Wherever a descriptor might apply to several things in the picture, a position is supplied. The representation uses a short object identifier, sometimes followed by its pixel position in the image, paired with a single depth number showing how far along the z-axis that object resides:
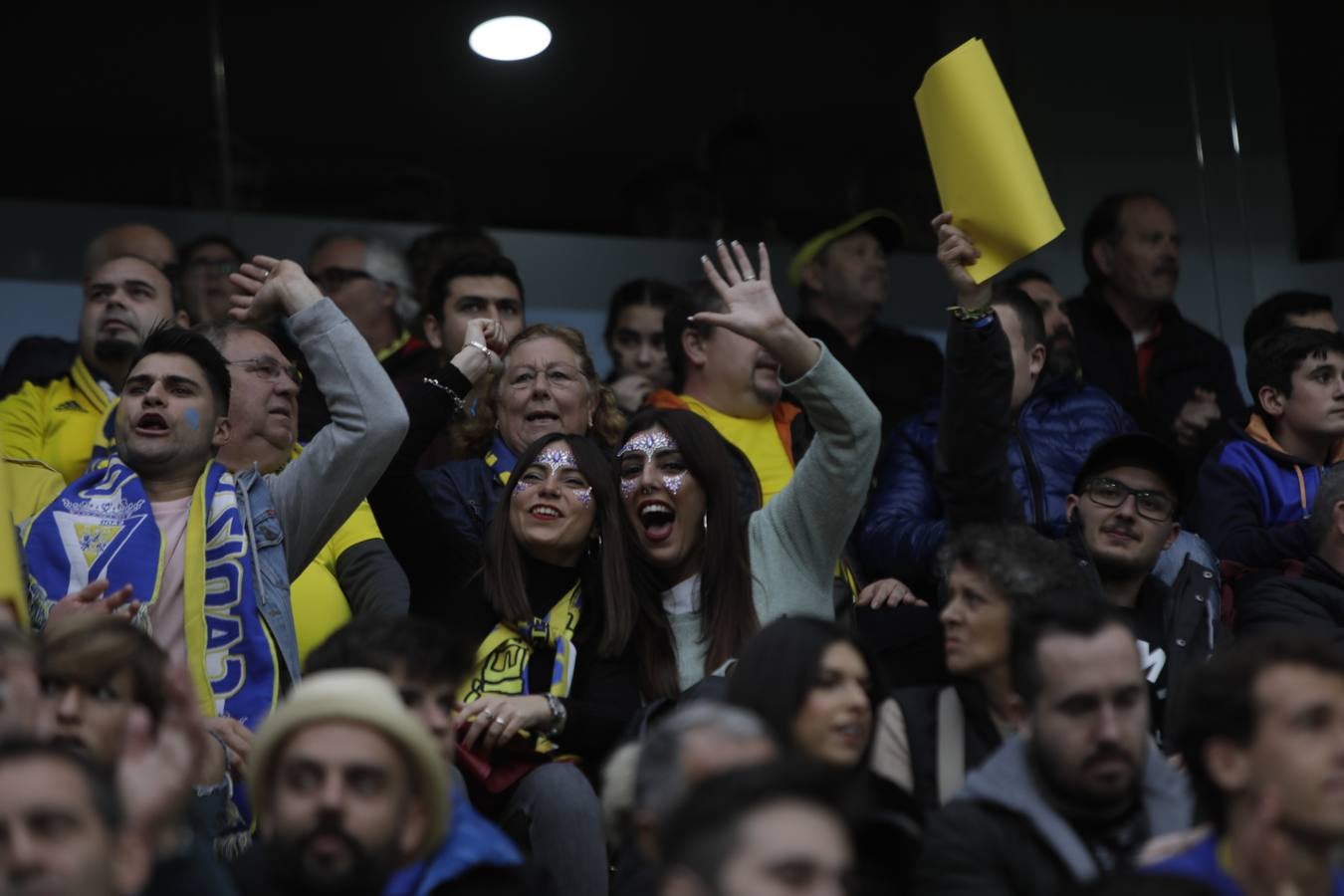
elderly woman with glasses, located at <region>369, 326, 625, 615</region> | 11.97
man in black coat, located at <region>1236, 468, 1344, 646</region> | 12.19
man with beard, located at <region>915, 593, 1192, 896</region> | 8.65
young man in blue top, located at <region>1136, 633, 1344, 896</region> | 8.10
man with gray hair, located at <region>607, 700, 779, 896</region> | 8.15
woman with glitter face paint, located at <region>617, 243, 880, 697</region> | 11.17
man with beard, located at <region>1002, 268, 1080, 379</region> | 14.64
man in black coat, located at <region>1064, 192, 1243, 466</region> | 16.50
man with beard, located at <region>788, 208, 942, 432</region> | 15.97
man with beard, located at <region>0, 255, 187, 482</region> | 13.61
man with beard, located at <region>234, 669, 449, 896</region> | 8.02
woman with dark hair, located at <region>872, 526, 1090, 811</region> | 9.87
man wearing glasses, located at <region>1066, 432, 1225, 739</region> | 11.51
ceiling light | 19.11
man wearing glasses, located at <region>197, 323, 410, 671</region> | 12.05
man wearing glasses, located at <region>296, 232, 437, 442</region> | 15.25
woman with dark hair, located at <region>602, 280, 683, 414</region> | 16.12
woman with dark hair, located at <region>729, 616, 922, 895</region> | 8.91
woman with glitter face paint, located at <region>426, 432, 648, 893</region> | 10.29
